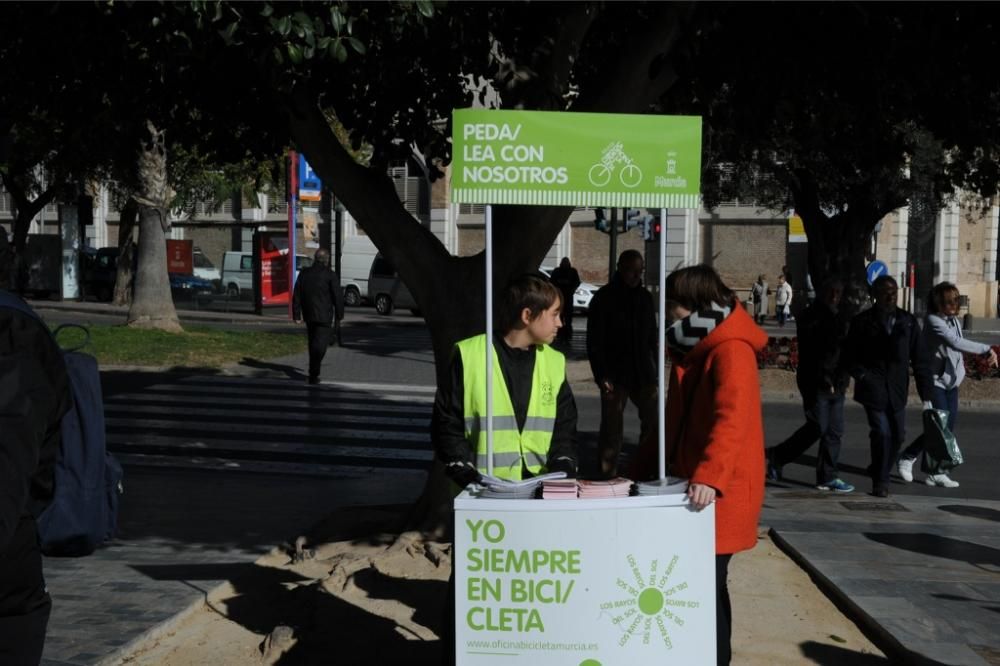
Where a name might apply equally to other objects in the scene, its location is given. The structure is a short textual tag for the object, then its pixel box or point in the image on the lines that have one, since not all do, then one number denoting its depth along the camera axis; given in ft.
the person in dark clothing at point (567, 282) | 83.41
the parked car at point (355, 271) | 142.92
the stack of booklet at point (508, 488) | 14.24
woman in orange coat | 15.14
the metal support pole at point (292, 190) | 99.21
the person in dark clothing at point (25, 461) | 8.47
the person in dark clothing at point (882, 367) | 33.37
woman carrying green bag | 35.81
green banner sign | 15.61
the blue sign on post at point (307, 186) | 96.99
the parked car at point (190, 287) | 119.65
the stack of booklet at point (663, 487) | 14.39
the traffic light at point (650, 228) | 90.33
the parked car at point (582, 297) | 131.23
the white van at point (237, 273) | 119.96
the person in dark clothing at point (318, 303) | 58.08
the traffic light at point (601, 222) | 75.36
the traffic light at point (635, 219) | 77.85
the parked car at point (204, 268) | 121.90
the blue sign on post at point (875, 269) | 89.20
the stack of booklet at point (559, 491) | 14.05
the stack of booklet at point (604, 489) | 14.17
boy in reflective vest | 15.81
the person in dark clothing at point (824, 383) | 34.17
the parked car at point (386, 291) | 129.39
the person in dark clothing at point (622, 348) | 34.27
